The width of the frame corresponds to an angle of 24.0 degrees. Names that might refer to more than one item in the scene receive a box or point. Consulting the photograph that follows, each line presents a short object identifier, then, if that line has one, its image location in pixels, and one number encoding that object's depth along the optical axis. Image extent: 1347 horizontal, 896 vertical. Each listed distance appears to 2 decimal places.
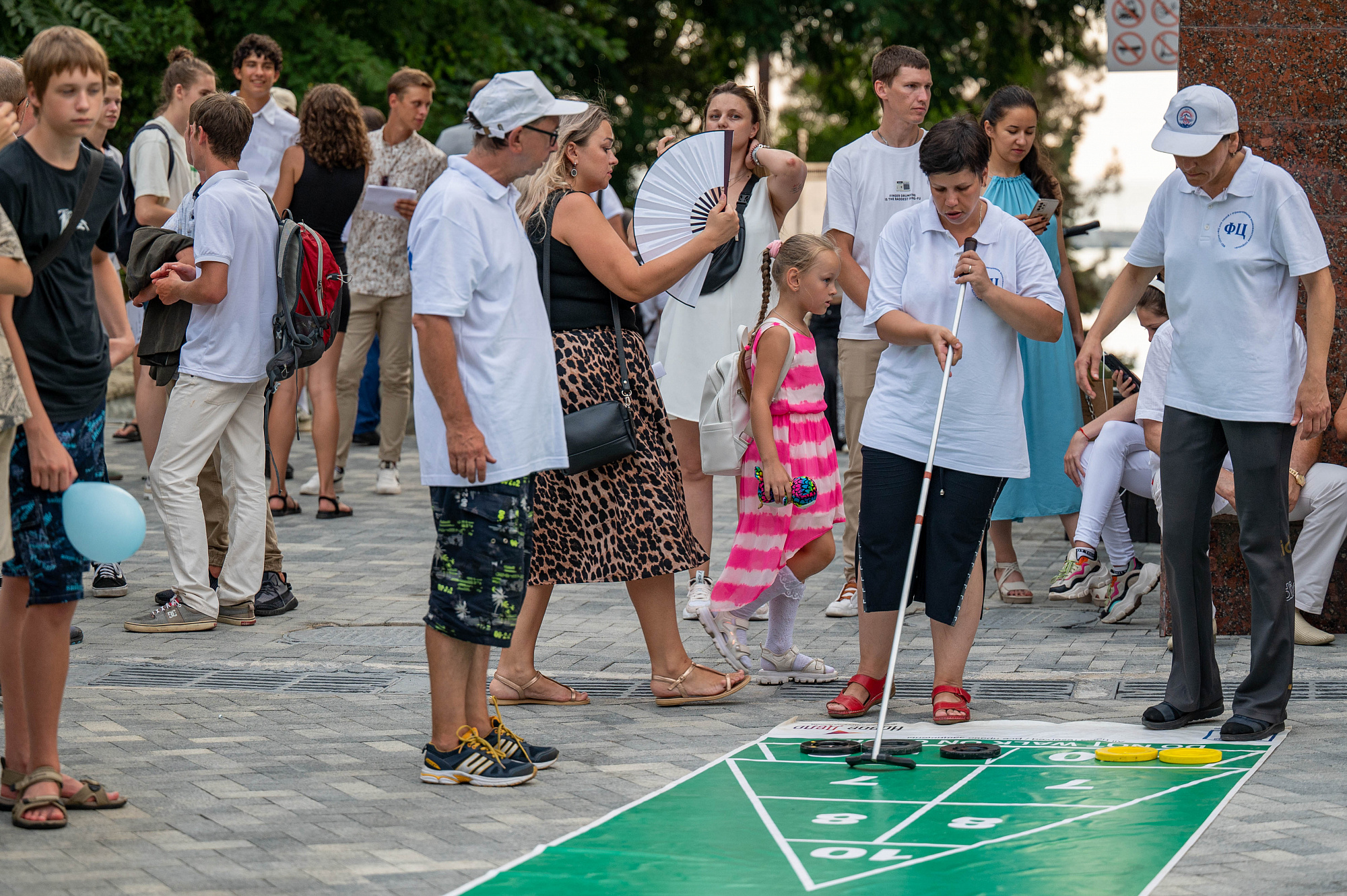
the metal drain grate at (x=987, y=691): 11.62
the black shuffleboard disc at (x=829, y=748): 9.91
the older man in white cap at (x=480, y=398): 8.99
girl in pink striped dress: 11.69
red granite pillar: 12.72
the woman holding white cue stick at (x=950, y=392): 10.52
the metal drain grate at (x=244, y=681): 11.96
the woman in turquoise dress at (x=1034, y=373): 14.98
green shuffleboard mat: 7.70
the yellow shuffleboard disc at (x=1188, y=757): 9.67
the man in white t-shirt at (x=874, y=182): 13.91
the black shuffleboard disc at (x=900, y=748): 9.87
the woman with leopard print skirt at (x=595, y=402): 10.52
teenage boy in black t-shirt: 8.36
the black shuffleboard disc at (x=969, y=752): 9.79
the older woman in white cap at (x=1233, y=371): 10.07
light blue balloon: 8.36
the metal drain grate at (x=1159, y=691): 11.37
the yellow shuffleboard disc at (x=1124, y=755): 9.73
